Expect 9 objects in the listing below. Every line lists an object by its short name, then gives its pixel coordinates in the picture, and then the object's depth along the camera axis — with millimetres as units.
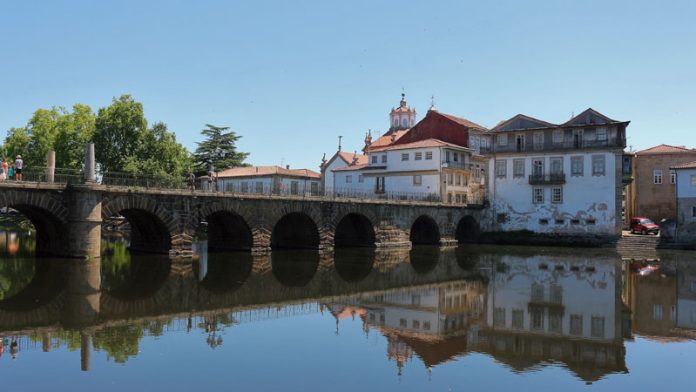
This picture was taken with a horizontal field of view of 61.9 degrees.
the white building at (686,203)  47344
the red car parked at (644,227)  52119
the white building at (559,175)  50031
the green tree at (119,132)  52906
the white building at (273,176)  66312
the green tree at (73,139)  54688
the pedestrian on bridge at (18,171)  27792
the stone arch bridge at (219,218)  28531
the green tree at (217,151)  73688
